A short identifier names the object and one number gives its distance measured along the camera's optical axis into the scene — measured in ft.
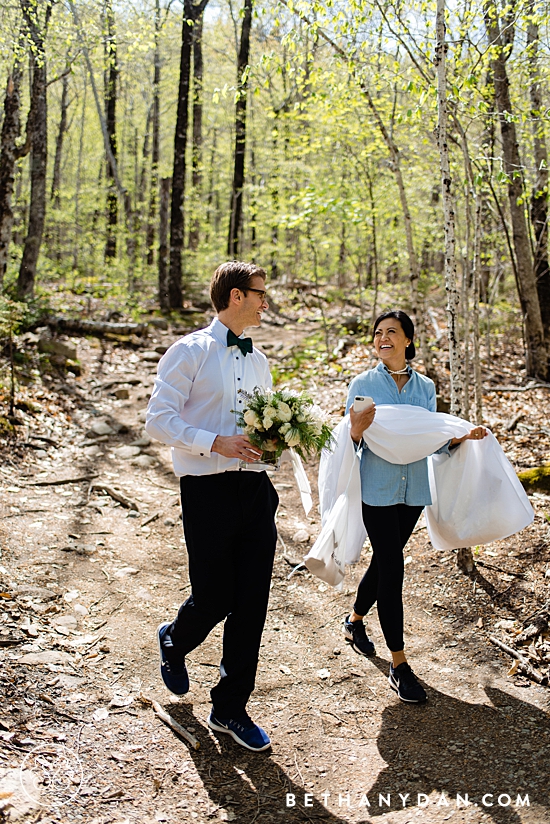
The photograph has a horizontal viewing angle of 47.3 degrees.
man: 10.11
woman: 11.98
